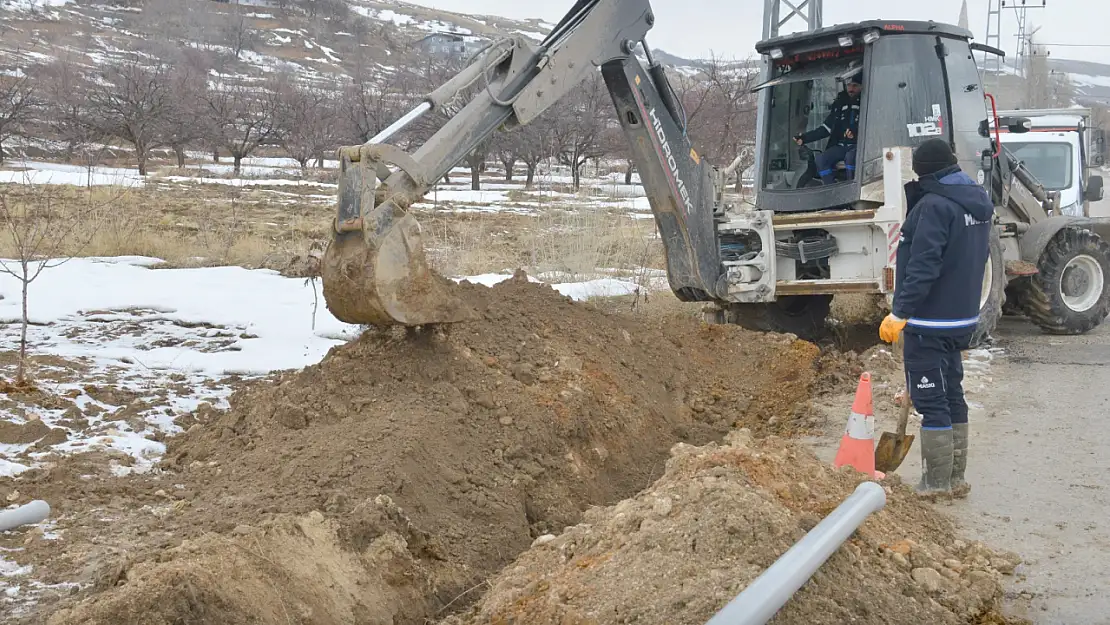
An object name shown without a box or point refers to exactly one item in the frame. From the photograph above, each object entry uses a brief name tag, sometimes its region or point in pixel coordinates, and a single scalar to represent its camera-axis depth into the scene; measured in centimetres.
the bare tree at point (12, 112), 3055
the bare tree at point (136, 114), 3338
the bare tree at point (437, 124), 2985
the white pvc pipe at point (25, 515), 411
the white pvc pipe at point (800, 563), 305
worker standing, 531
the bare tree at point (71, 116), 3509
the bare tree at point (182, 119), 3772
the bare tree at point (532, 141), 3291
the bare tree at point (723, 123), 2977
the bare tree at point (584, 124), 3204
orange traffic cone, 565
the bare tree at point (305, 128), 3853
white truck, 1308
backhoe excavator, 723
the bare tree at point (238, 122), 3759
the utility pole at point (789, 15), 1485
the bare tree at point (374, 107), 3615
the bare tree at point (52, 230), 724
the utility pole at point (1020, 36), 3791
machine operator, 901
